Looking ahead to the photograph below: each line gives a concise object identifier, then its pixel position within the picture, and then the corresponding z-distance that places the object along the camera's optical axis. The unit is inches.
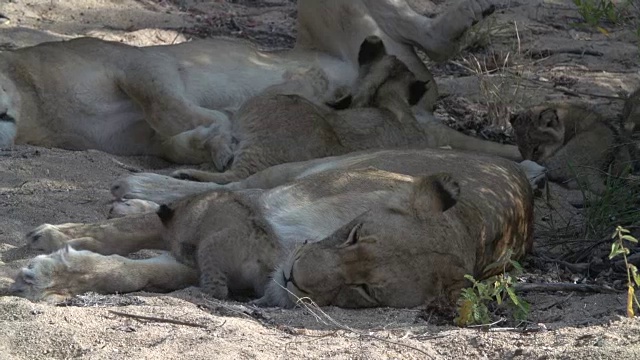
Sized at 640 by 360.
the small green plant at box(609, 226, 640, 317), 309.7
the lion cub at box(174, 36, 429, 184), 501.7
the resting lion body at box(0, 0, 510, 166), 558.6
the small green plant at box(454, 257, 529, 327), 322.7
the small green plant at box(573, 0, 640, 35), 509.7
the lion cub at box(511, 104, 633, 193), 530.6
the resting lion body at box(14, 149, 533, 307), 334.0
